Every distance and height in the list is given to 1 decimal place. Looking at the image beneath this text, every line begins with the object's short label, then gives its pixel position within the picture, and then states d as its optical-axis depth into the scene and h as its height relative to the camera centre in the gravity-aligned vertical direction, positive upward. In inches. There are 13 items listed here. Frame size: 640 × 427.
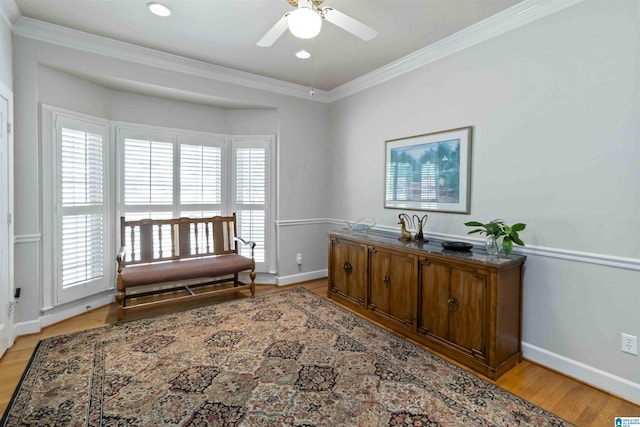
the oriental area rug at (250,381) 72.4 -48.6
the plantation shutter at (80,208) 126.0 -2.6
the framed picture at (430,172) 118.8 +14.6
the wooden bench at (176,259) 131.3 -27.2
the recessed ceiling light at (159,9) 100.9 +64.0
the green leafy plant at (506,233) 93.7 -7.7
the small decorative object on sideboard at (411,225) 128.9 -8.1
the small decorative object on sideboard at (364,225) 154.3 -9.5
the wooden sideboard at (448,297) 91.3 -30.8
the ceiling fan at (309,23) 71.2 +46.5
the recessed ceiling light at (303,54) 132.3 +65.0
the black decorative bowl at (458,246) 106.0 -13.4
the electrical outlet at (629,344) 80.7 -35.2
